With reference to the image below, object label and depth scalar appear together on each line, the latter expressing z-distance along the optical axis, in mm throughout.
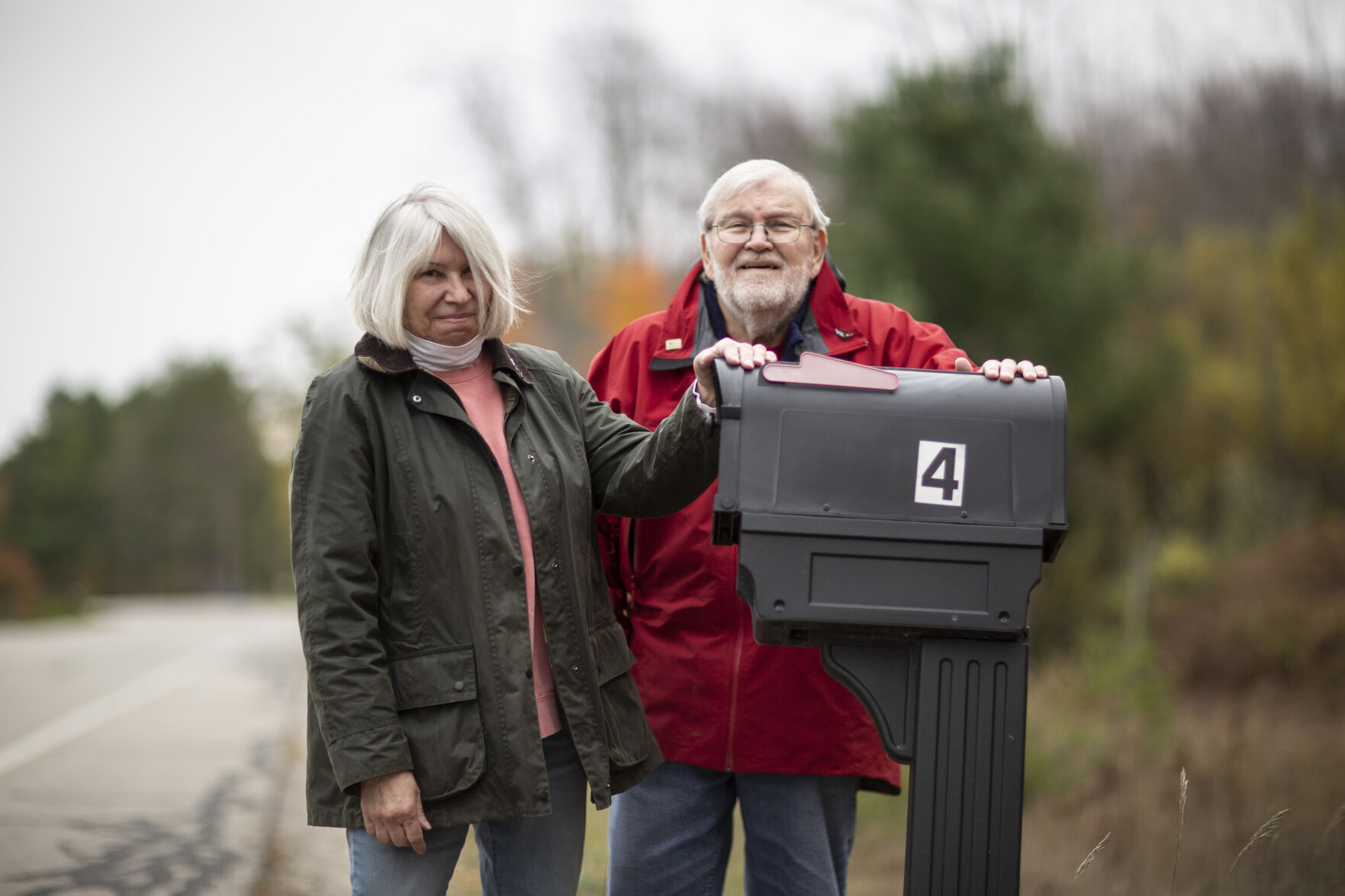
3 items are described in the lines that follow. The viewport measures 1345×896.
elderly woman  4436
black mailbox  4384
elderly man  4828
